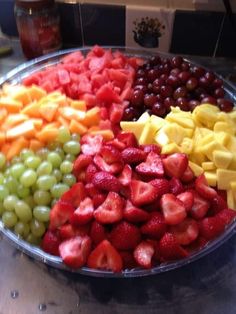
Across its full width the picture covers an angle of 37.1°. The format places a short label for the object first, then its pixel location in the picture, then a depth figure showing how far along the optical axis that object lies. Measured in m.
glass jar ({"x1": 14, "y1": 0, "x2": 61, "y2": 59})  1.10
